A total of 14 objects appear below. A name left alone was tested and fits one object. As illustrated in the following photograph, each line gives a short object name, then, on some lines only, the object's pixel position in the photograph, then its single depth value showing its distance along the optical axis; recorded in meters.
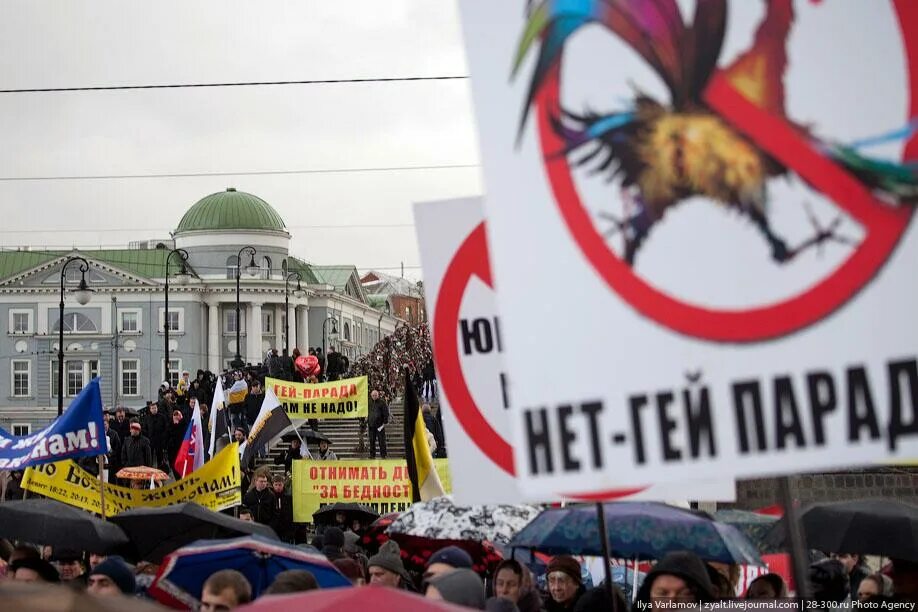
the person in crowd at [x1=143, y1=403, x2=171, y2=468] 25.77
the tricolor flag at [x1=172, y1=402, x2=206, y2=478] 19.14
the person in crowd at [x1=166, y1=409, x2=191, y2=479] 25.61
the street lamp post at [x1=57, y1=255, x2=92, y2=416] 34.38
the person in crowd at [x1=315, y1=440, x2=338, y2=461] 25.30
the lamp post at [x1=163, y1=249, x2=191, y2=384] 102.12
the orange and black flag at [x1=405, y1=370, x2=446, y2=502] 11.78
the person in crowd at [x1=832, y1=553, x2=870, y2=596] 10.45
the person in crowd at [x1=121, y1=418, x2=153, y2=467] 21.14
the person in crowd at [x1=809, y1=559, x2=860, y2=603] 9.24
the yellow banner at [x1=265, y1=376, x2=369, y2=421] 24.38
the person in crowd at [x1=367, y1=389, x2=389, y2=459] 27.80
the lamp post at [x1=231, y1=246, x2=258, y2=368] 104.88
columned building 101.00
